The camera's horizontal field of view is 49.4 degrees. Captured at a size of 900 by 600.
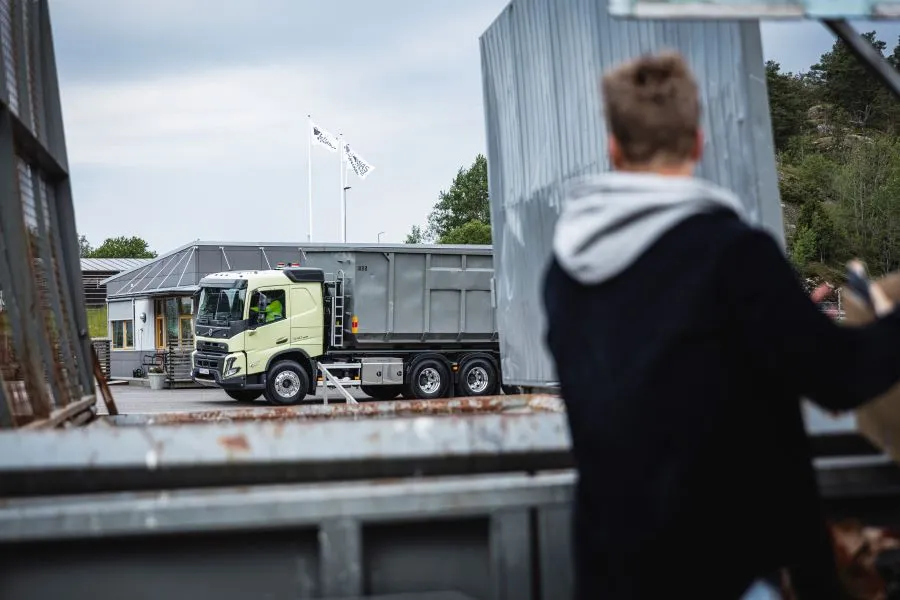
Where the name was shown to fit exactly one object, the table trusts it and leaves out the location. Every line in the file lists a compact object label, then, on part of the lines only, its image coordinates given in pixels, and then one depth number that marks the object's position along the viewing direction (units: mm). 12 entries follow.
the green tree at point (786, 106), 81500
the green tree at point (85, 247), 120500
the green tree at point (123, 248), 104188
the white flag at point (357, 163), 47875
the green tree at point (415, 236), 94812
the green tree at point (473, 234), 73750
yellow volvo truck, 22000
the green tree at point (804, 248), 53156
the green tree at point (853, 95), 74688
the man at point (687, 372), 1647
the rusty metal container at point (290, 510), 2135
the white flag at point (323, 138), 46938
